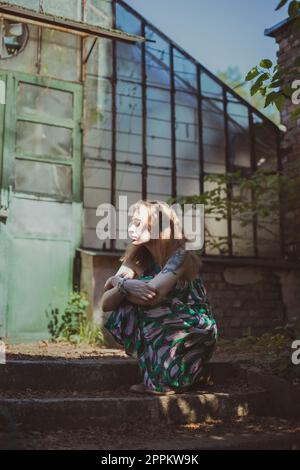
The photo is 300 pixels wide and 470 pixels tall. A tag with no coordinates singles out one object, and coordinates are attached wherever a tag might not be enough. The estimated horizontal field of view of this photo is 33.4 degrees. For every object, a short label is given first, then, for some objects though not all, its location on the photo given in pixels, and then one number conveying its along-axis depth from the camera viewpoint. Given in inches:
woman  117.0
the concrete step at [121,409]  101.5
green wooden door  246.4
